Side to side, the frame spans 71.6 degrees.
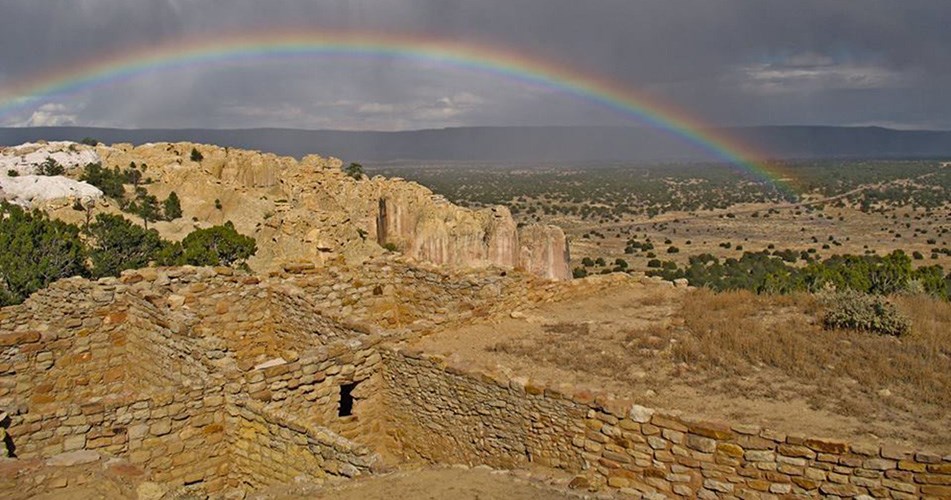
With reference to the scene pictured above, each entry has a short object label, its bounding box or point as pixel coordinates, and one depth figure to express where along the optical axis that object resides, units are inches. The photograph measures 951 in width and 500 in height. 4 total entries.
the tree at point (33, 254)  911.7
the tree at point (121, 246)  1111.6
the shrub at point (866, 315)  424.5
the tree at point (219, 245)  1159.3
